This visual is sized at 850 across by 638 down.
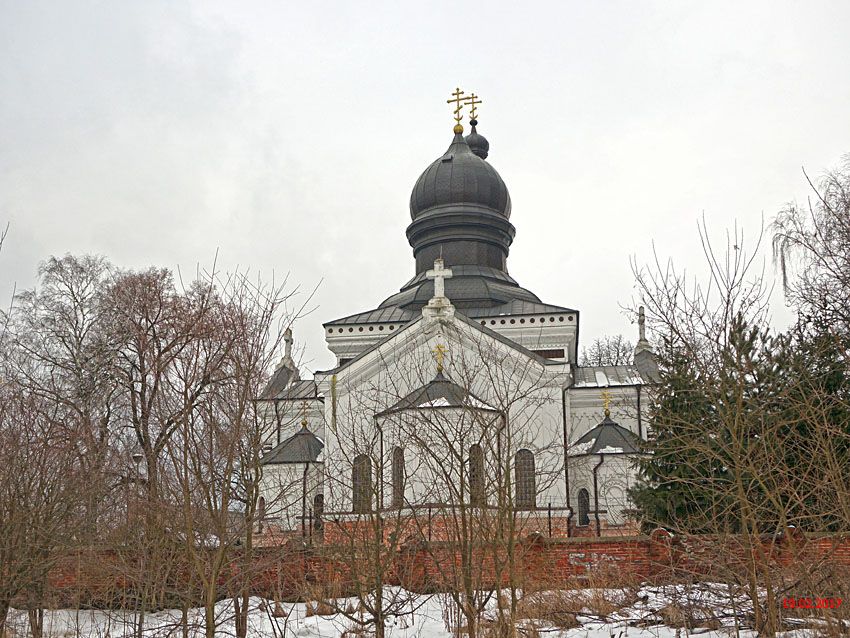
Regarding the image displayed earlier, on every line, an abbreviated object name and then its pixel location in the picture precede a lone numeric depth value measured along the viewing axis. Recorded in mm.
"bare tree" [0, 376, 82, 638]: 9703
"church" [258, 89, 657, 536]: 23781
